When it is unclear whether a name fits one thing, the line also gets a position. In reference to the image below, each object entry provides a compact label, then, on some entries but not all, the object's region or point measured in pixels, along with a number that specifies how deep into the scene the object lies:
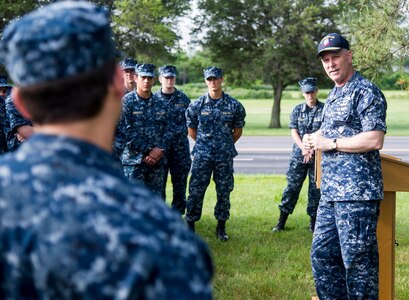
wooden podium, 4.65
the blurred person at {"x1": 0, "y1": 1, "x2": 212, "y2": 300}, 1.28
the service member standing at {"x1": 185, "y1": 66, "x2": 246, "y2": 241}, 7.95
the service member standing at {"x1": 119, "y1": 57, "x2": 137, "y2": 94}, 8.34
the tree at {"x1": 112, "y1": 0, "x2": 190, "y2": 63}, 26.28
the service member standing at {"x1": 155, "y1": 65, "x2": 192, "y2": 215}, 8.16
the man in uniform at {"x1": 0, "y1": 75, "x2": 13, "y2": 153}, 7.21
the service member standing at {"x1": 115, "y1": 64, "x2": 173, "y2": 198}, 7.13
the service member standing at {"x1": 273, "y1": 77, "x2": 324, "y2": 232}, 8.30
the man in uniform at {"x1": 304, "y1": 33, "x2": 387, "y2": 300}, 4.32
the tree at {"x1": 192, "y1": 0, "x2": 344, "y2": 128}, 32.12
